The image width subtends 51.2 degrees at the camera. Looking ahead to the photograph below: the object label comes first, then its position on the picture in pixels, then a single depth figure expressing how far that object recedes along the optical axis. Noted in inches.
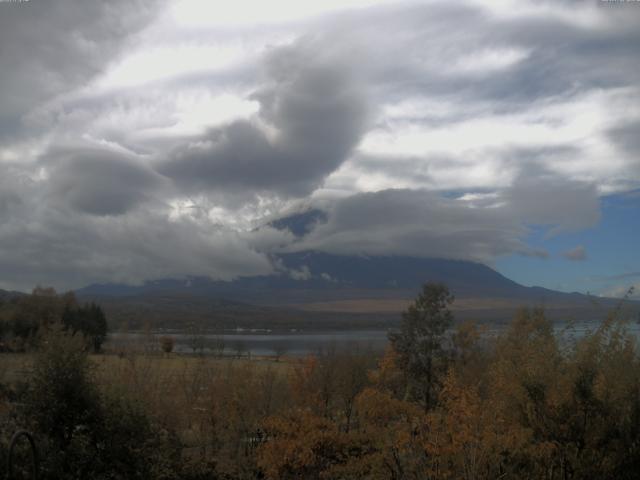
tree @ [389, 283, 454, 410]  1024.2
